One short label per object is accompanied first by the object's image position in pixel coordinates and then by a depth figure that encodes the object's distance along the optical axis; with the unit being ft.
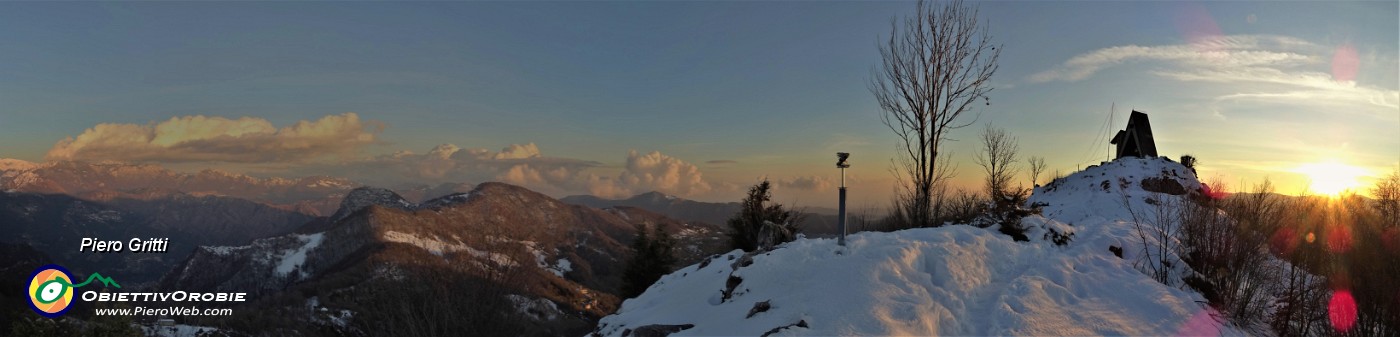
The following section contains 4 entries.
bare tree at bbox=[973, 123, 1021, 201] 95.66
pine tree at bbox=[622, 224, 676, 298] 142.20
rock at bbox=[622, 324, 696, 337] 29.35
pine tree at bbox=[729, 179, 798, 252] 82.53
